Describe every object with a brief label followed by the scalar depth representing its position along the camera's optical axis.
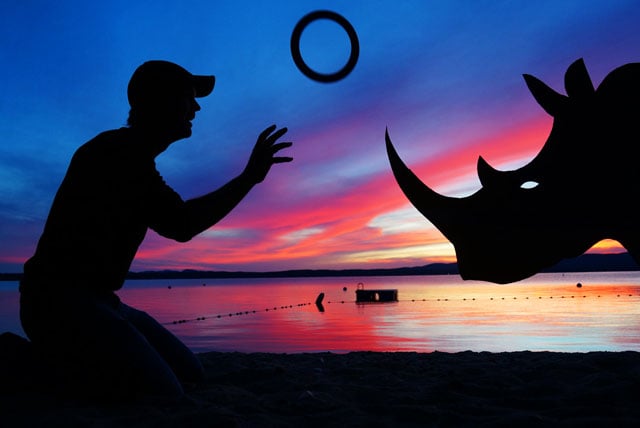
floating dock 31.98
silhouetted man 2.98
